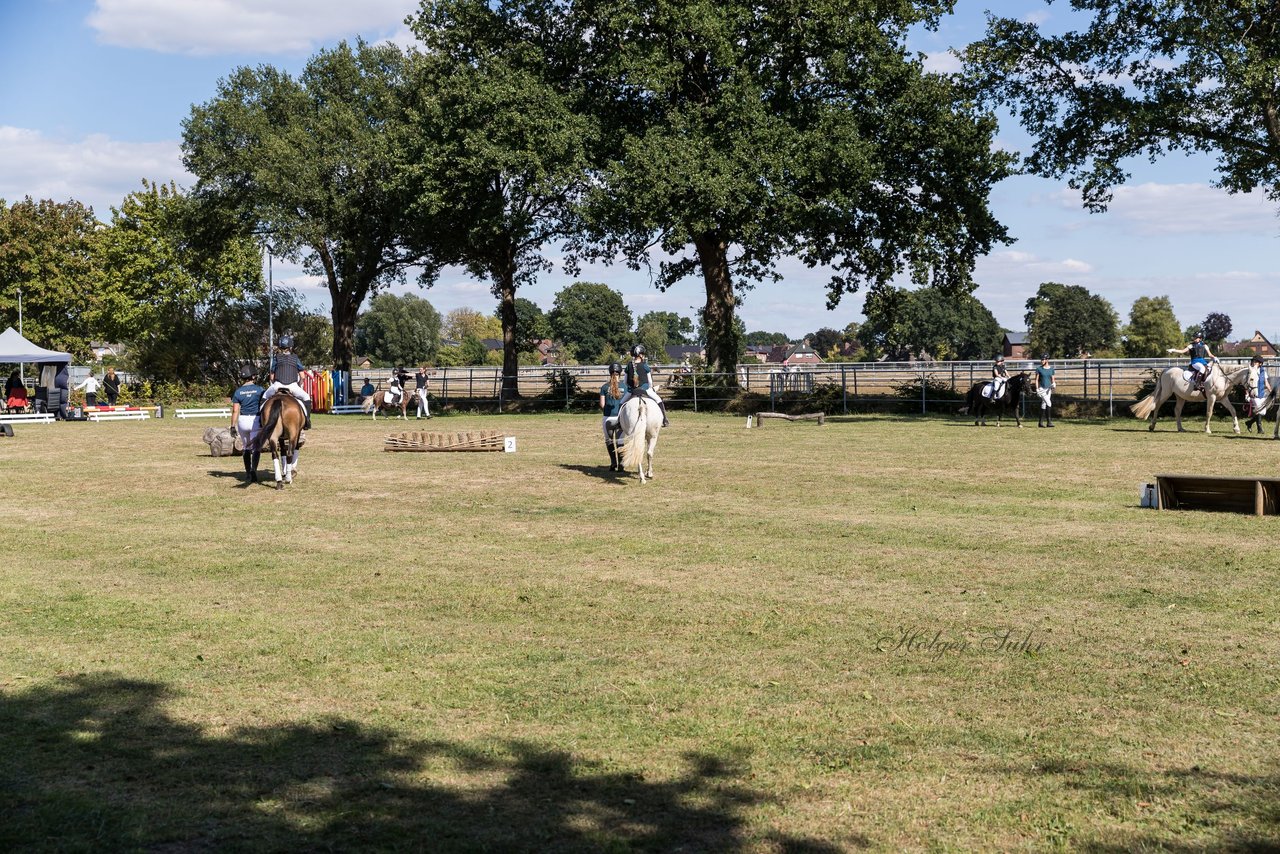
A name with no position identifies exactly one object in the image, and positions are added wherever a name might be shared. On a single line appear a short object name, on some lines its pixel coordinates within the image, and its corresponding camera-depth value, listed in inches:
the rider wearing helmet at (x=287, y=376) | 760.3
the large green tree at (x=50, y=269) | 2618.1
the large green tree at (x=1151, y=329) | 4124.0
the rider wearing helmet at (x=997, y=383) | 1360.7
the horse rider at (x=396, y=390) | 1724.9
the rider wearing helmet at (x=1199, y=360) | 1116.5
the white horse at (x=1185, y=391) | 1110.4
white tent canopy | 1631.4
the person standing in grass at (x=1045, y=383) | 1261.1
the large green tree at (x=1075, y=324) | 4845.0
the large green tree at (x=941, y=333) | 5359.3
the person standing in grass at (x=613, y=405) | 823.1
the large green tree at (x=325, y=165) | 2001.7
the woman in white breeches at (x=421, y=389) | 1704.0
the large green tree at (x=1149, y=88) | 1256.5
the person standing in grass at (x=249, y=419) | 773.3
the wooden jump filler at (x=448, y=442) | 1030.4
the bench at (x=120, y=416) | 1659.7
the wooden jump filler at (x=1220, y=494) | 597.0
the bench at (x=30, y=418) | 1571.1
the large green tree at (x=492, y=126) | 1632.6
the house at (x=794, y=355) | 6953.7
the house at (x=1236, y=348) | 4699.8
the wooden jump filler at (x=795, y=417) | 1404.3
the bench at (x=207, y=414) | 1728.6
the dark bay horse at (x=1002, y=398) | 1375.5
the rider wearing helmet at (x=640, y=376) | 784.9
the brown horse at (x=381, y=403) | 1708.9
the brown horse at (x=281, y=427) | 737.0
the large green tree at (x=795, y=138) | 1535.4
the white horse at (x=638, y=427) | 757.3
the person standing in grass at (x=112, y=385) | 1871.3
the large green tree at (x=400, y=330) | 6013.8
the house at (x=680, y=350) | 7066.9
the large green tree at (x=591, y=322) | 6579.7
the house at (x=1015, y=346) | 5836.6
